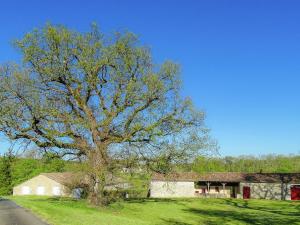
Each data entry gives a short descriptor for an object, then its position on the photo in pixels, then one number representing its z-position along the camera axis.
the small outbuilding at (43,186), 56.44
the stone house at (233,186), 48.10
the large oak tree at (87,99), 24.42
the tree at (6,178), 58.62
